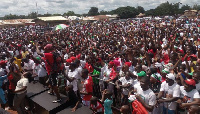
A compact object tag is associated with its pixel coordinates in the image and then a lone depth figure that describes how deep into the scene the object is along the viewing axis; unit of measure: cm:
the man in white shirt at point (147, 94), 297
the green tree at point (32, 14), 9419
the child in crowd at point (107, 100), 350
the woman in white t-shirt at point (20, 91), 475
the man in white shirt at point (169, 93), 341
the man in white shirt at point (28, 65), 690
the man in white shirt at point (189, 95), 317
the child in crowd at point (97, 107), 389
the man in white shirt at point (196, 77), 362
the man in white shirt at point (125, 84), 441
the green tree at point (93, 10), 10600
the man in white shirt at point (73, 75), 471
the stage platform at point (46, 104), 448
